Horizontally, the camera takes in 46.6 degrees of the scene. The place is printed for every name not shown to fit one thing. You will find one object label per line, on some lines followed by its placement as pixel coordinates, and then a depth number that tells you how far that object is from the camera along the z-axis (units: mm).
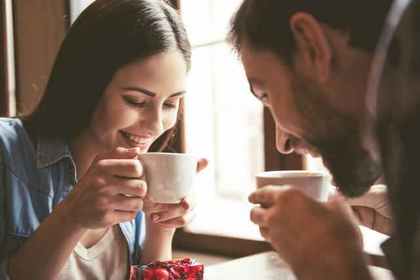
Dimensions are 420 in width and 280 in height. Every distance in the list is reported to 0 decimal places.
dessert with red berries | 1012
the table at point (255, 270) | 1075
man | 583
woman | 1168
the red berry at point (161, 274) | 1008
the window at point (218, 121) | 2016
